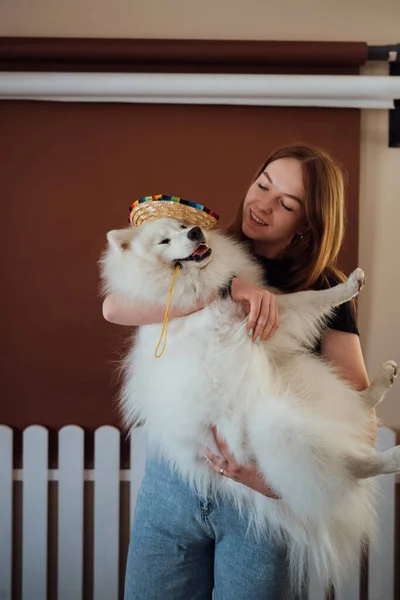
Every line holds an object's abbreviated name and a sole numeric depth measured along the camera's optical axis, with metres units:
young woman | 1.18
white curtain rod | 2.06
